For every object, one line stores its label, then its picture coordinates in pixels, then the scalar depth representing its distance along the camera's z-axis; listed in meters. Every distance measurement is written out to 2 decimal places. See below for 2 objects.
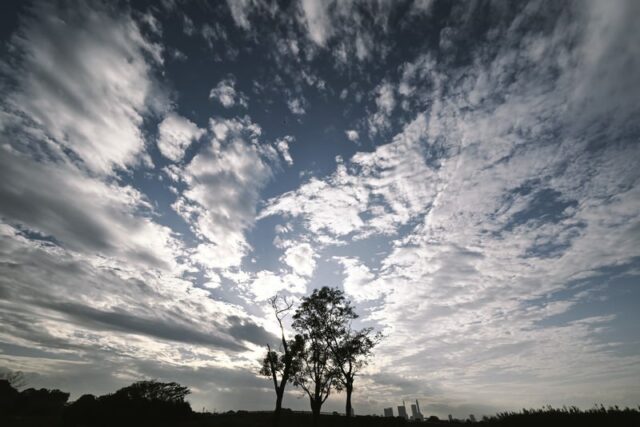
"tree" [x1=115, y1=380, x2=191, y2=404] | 36.88
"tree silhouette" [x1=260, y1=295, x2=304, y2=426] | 33.66
